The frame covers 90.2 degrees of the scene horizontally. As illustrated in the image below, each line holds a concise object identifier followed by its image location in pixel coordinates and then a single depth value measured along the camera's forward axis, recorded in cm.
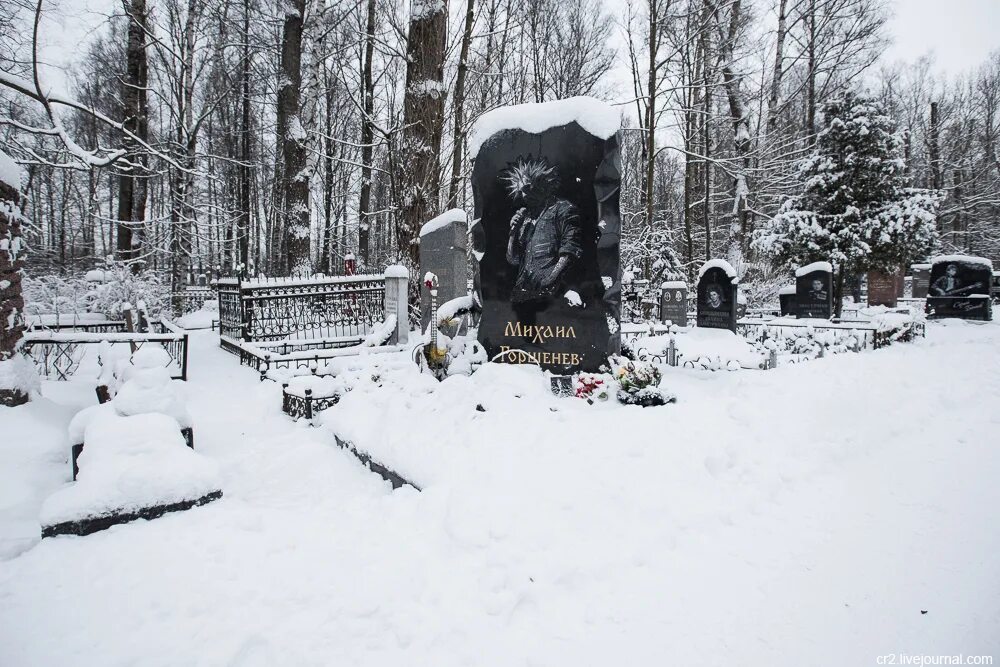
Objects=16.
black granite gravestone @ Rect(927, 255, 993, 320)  1387
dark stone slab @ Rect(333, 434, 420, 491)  438
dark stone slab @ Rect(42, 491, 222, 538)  342
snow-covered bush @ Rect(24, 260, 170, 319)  1294
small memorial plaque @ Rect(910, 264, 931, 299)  2428
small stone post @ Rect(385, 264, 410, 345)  1052
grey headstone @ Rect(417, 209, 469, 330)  993
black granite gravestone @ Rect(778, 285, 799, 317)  1412
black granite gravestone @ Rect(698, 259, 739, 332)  998
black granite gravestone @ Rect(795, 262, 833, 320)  1329
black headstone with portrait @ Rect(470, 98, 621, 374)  602
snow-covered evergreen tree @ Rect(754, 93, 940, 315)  1588
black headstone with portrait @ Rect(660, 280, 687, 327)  1234
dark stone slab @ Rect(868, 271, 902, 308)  2019
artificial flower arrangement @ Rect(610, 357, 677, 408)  491
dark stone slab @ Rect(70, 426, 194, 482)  426
